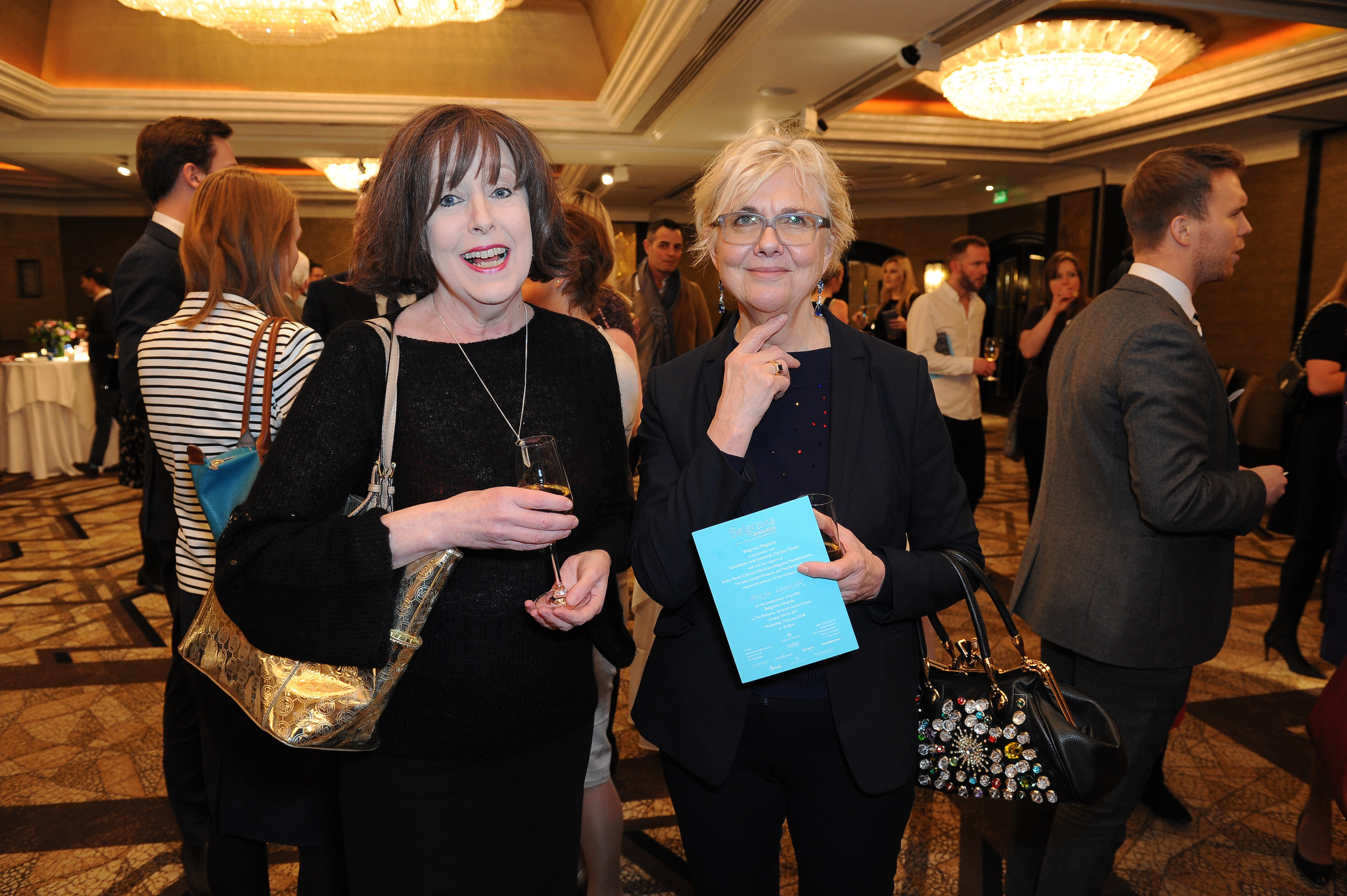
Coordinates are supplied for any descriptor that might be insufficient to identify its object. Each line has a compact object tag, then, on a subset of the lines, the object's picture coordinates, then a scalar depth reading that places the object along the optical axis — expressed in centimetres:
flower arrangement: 864
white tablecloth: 815
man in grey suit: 176
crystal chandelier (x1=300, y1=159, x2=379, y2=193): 1023
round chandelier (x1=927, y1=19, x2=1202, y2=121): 626
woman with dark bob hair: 114
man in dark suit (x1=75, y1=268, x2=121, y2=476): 691
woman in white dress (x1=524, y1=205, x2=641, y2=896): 200
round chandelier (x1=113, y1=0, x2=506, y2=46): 543
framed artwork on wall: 1362
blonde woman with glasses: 131
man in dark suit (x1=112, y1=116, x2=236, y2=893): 227
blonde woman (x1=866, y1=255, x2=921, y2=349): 587
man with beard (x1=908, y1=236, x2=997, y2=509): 470
